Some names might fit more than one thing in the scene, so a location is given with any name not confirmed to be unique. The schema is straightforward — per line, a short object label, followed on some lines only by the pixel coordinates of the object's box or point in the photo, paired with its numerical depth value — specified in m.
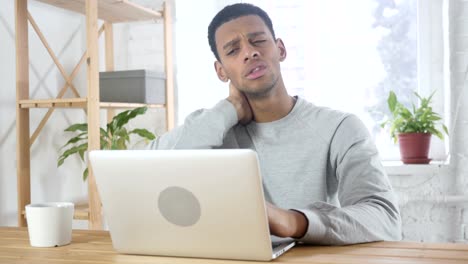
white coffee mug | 1.27
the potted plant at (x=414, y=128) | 2.55
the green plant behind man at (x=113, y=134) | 2.60
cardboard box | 2.62
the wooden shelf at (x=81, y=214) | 2.38
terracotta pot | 2.57
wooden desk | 1.06
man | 1.64
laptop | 1.01
